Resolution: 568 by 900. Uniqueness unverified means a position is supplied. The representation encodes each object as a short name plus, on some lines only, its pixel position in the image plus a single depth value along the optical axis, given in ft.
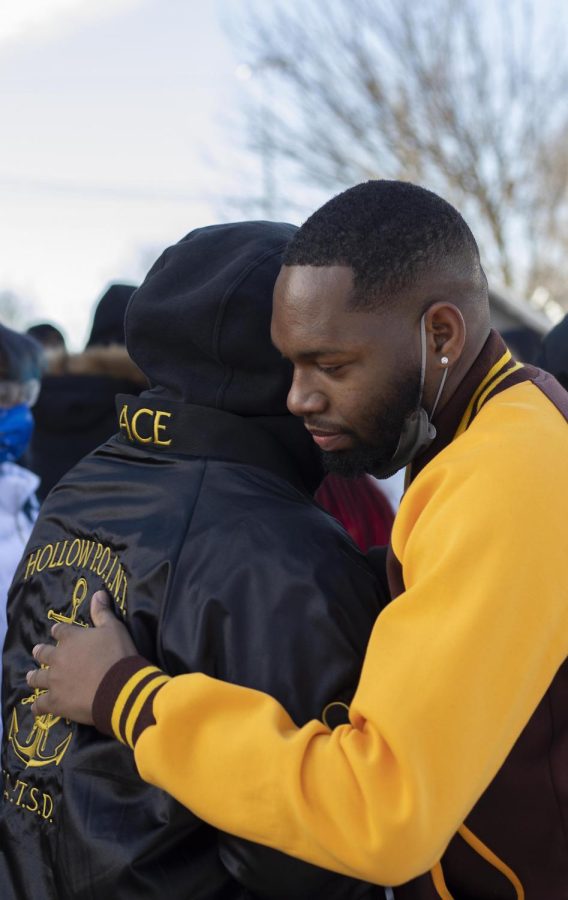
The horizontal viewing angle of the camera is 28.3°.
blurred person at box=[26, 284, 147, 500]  16.22
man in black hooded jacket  5.65
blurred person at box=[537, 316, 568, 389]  11.46
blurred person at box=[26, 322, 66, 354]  21.88
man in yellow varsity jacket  4.90
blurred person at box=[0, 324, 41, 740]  11.48
